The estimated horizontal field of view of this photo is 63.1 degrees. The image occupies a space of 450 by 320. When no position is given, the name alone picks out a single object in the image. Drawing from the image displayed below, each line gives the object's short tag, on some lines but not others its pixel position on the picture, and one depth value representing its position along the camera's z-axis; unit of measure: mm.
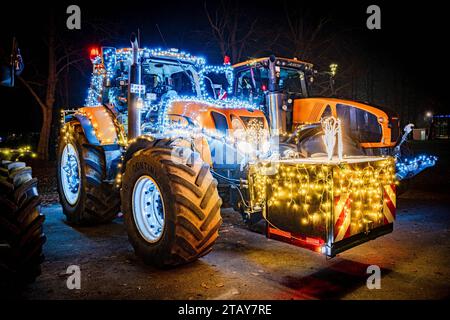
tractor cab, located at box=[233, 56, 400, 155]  7980
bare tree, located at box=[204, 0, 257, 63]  20750
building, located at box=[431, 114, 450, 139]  34594
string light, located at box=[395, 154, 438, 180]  8094
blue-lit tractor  4289
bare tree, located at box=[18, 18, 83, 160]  19562
